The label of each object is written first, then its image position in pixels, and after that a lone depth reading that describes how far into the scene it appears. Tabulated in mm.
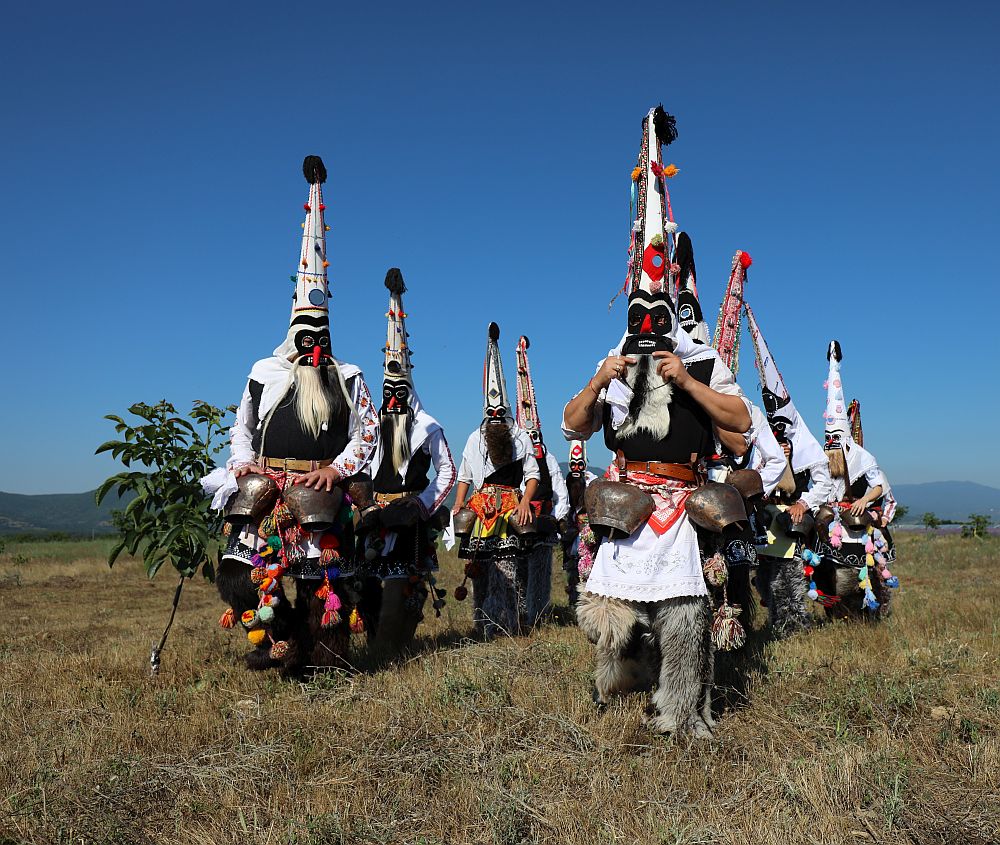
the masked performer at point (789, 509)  7000
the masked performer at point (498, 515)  7340
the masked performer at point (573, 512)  9234
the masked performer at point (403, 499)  6465
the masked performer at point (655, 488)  4082
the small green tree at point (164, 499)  5902
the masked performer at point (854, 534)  7684
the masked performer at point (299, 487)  5090
